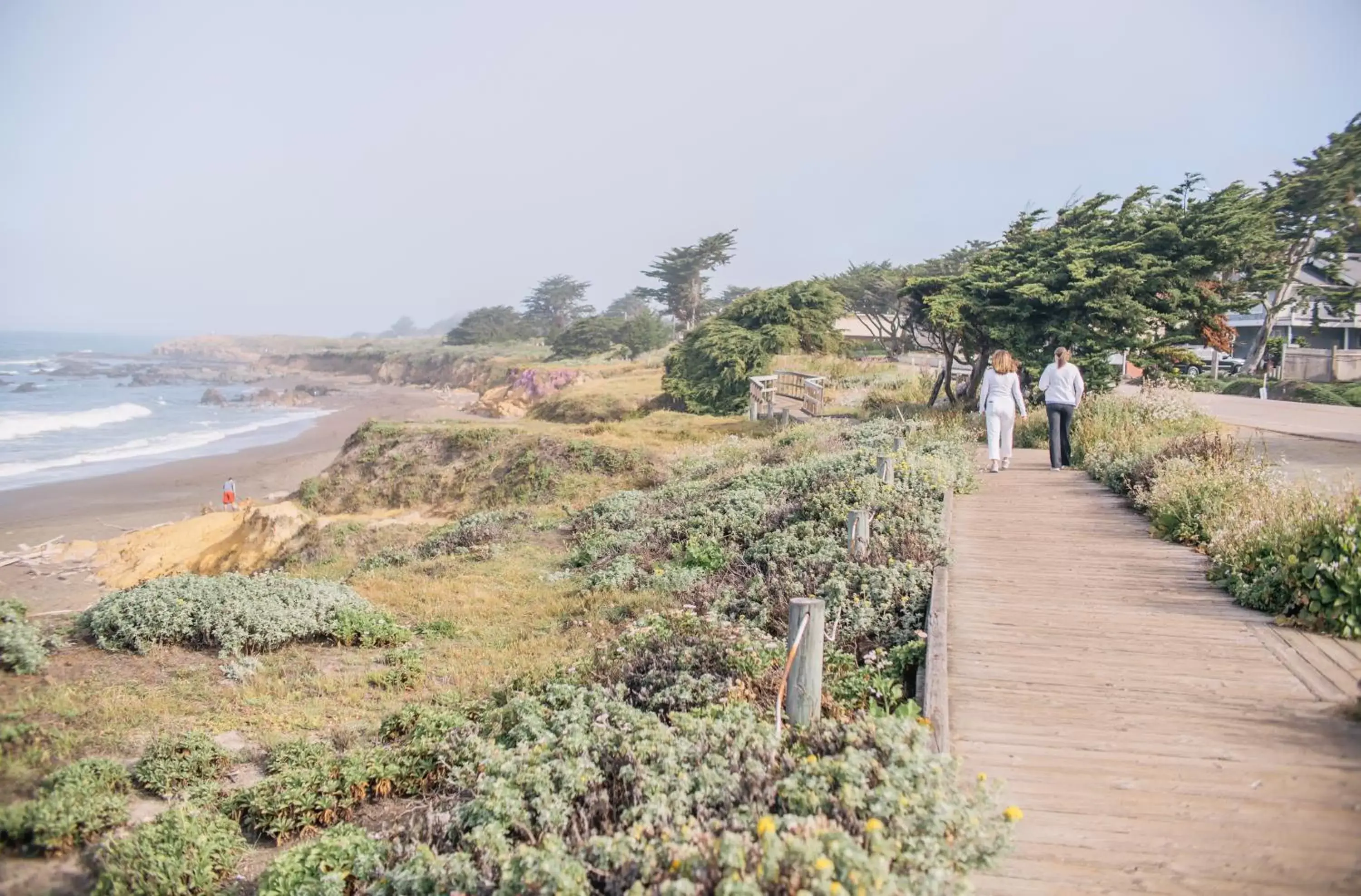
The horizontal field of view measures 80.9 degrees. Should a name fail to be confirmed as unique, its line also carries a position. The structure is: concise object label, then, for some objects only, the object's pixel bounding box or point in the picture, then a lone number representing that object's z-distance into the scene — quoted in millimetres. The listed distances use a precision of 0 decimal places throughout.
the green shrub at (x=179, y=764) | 5406
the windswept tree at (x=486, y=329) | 93125
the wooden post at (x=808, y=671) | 4719
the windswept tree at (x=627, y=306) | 145750
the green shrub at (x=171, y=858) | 4305
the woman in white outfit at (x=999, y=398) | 11906
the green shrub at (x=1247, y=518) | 5961
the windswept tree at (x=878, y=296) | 53344
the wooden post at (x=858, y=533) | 8047
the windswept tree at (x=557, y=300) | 112438
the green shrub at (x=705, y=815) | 3168
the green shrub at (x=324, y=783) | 5195
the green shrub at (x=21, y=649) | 7055
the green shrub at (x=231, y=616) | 8367
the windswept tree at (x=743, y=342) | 31516
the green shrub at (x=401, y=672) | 7703
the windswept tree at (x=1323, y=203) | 27812
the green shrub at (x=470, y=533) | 14797
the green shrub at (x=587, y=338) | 64938
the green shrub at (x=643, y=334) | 61812
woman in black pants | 12109
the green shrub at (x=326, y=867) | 4188
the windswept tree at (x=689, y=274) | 67438
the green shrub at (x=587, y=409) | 31688
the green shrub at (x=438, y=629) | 9383
